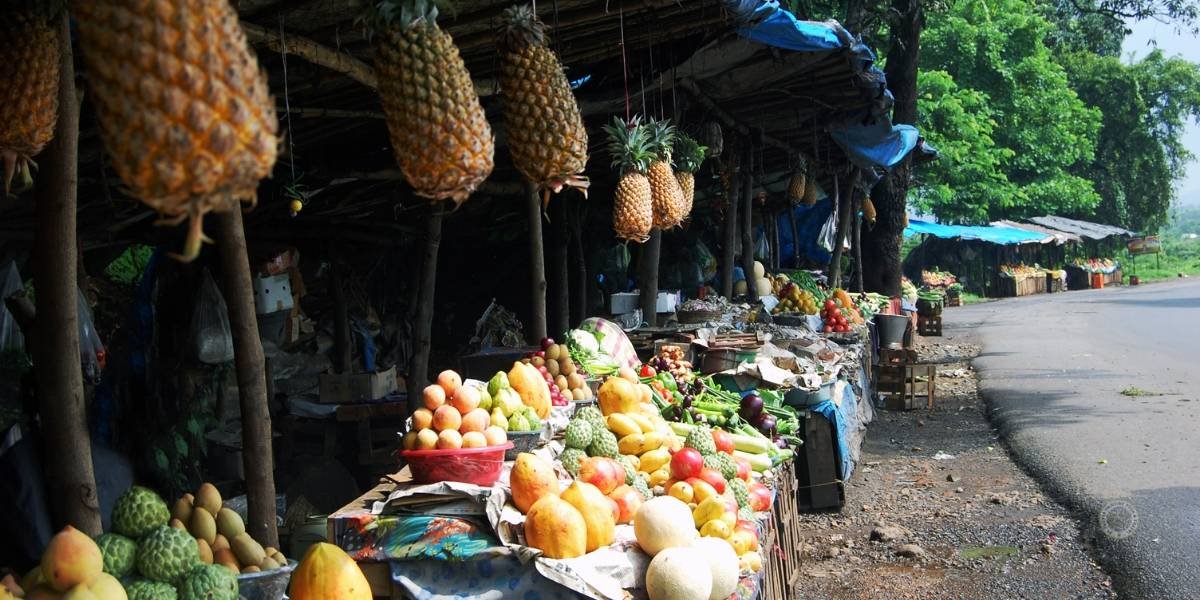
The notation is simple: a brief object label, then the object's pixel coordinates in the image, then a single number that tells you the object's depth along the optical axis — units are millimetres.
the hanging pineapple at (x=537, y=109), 3557
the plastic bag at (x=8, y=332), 6430
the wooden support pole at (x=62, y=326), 3188
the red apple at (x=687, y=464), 4754
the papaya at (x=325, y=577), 3137
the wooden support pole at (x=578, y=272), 11617
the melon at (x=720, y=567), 3951
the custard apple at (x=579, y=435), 4723
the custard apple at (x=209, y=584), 2756
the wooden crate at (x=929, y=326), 23578
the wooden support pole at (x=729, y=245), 11797
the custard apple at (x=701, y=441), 5337
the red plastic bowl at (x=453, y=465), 3943
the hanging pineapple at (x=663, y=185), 6883
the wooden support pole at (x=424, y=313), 7219
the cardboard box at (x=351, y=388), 8656
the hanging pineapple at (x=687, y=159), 8320
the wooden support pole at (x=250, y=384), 3836
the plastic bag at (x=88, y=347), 6211
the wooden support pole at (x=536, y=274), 7164
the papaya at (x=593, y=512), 3869
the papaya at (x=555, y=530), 3617
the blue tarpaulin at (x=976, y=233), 34781
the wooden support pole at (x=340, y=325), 10133
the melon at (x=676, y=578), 3584
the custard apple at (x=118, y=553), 2837
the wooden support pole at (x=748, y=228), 12523
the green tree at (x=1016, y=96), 38625
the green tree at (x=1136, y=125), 47469
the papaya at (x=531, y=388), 4910
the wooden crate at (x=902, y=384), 13086
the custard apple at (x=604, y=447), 4781
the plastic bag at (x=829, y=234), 18438
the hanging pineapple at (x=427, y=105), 2785
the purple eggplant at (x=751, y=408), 7285
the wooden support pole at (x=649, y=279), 9328
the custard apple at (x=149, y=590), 2766
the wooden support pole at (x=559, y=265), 8812
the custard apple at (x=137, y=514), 2998
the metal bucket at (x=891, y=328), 16438
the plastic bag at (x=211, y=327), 7477
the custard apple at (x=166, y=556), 2867
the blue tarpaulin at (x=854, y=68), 6820
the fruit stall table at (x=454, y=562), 3600
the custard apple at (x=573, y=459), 4473
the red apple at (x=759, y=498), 5309
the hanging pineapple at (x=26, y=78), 2713
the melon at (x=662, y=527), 3871
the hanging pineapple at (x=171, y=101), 1669
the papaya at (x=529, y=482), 3875
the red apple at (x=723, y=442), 5723
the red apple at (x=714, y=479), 4770
